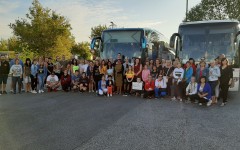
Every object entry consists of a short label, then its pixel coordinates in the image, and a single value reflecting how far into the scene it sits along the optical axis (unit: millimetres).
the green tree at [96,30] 33818
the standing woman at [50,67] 9176
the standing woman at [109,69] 8487
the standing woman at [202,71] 6970
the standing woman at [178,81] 7215
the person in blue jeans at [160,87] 7555
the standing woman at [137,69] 8118
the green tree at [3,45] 45609
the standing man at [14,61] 8510
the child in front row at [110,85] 8023
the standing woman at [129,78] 8159
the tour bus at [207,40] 7969
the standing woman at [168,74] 7629
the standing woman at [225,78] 6438
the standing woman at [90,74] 8972
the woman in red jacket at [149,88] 7628
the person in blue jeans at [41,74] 8736
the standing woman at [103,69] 8618
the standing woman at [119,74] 8268
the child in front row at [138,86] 7810
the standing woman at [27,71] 8663
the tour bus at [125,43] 9571
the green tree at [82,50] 39455
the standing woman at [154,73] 7812
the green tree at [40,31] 23792
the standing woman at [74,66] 9243
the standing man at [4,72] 8427
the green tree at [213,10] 22012
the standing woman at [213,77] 6715
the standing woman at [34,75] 8659
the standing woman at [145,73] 7896
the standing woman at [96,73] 8677
